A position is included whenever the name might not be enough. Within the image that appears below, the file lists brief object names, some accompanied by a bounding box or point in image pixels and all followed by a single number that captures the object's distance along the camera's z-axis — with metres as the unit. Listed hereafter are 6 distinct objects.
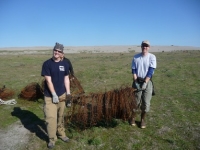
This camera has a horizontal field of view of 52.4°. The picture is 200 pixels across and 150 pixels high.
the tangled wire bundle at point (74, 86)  7.65
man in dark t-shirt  4.49
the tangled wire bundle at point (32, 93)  8.42
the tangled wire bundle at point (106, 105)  5.23
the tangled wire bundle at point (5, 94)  8.56
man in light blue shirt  5.19
